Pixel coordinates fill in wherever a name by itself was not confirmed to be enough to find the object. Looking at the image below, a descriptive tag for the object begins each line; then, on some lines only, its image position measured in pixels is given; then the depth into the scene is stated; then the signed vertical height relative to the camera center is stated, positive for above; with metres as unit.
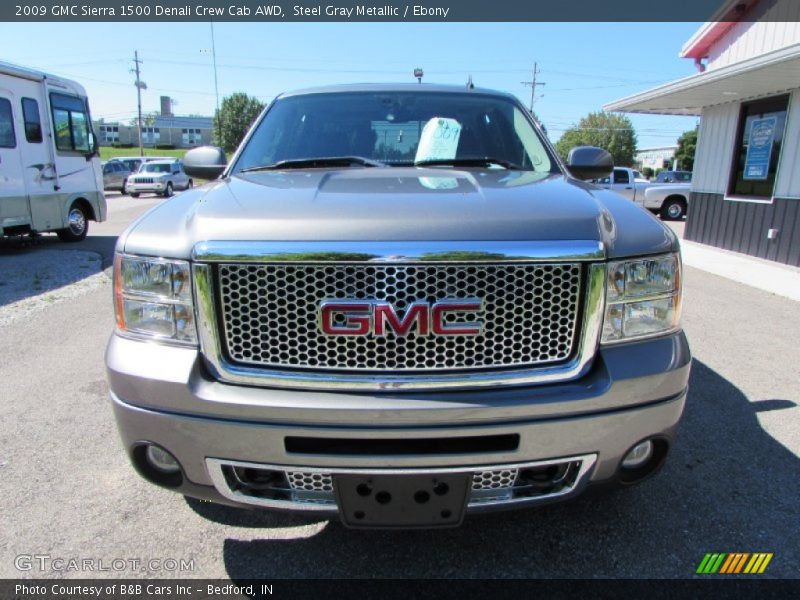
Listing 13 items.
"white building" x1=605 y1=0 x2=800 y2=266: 9.11 +0.74
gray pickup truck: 1.70 -0.62
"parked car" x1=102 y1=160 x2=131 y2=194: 28.69 -1.30
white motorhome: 9.20 -0.16
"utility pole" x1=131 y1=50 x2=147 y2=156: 52.12 +6.25
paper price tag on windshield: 2.90 +0.10
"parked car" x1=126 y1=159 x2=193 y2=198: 26.44 -1.34
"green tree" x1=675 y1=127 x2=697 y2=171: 65.36 +1.57
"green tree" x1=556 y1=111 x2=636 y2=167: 68.81 +3.23
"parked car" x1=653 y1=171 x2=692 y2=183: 22.38 -0.54
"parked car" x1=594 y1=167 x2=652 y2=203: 18.91 -0.70
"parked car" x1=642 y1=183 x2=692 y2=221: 18.92 -1.21
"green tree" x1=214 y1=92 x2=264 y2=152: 63.88 +4.32
